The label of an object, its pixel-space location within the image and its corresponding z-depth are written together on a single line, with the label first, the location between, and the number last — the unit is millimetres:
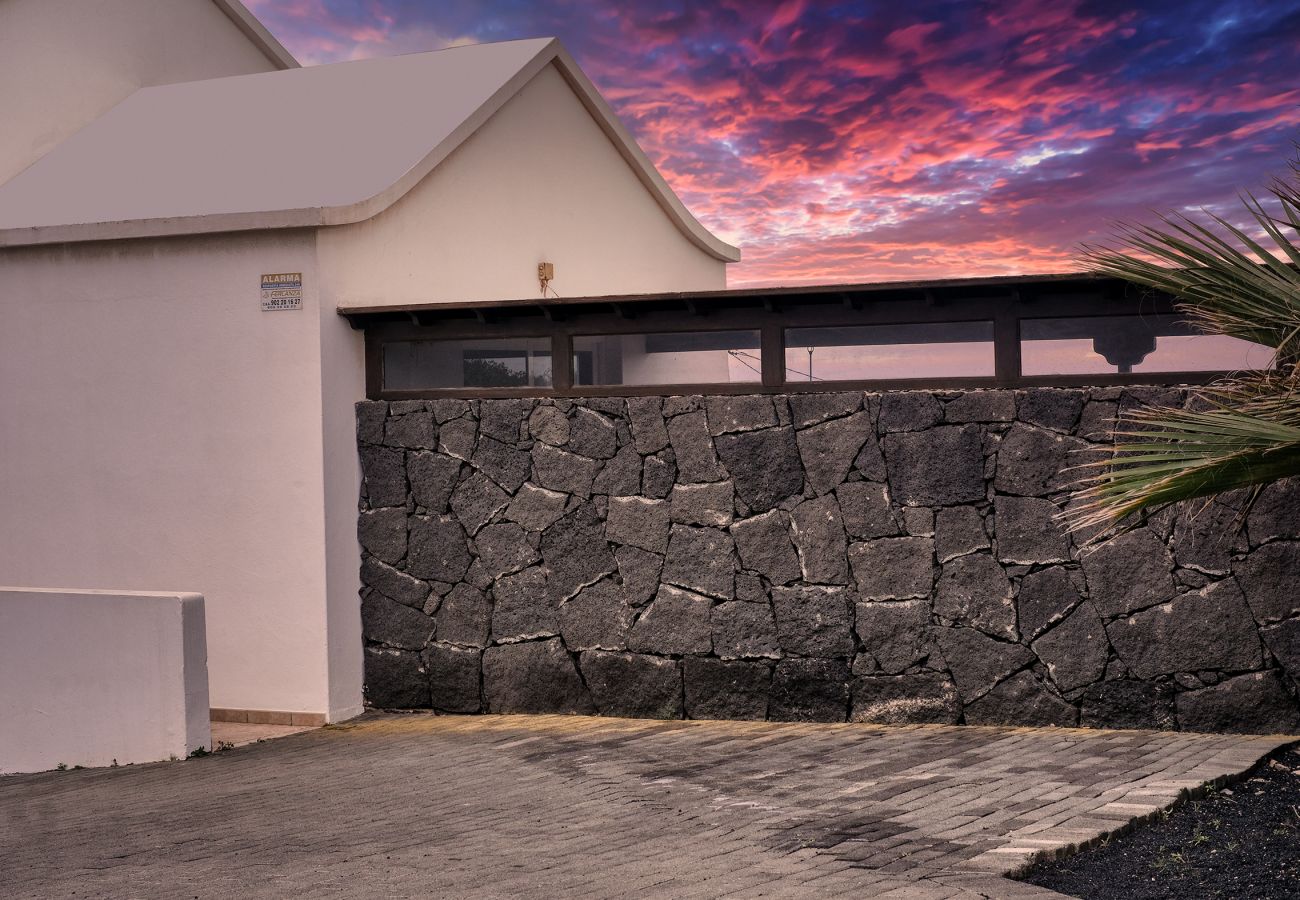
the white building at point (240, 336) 9711
